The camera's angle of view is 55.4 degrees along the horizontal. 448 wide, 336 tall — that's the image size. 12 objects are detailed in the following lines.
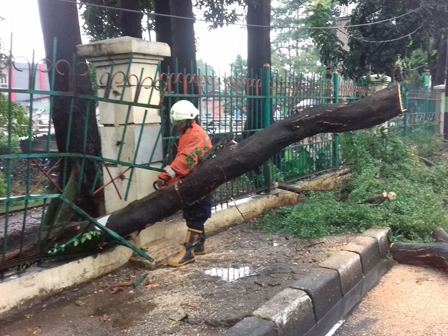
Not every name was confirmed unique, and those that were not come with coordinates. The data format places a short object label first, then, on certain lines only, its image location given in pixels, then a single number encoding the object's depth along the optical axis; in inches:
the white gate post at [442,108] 570.9
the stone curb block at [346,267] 140.1
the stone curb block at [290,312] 110.0
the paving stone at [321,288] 124.8
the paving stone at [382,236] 171.0
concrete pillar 150.1
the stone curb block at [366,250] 154.7
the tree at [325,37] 414.3
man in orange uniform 152.9
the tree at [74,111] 157.8
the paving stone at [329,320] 125.0
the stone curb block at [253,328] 101.6
